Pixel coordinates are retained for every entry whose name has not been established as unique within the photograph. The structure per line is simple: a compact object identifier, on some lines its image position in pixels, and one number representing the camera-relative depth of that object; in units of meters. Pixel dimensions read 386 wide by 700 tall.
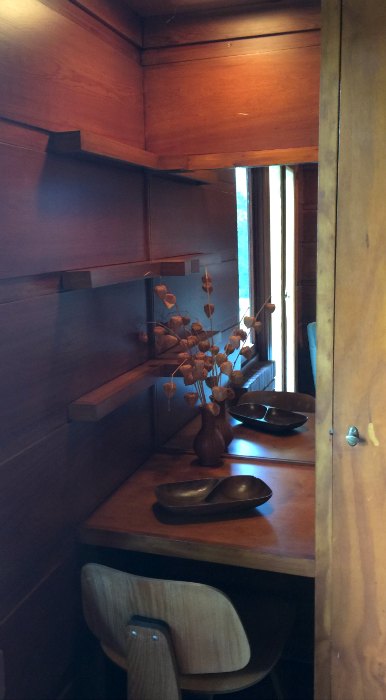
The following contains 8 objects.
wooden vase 1.88
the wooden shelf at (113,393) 1.46
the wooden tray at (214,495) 1.55
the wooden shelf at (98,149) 1.32
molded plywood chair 1.24
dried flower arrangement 1.77
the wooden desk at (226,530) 1.42
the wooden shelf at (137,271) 1.37
